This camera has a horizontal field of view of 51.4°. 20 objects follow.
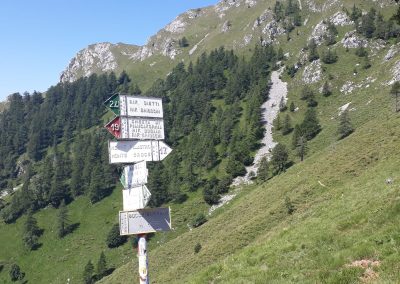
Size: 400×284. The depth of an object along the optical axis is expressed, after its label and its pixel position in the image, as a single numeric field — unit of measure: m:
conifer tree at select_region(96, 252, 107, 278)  93.96
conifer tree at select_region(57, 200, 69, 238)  126.88
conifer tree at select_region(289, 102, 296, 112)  154.38
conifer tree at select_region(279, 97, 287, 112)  159.25
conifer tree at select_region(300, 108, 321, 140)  125.19
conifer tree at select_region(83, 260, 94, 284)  94.38
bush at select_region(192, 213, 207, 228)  104.38
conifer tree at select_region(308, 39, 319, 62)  176.07
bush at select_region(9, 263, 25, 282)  108.19
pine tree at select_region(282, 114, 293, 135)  142.75
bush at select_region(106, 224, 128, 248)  111.12
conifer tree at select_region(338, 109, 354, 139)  107.19
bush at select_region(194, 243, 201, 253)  59.67
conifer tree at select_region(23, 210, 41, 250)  124.23
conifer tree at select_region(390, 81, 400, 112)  99.22
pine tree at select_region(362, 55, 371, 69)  152.75
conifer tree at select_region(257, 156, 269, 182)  111.12
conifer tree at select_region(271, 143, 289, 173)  109.38
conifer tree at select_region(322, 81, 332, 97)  152.25
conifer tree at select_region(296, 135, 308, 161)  109.12
